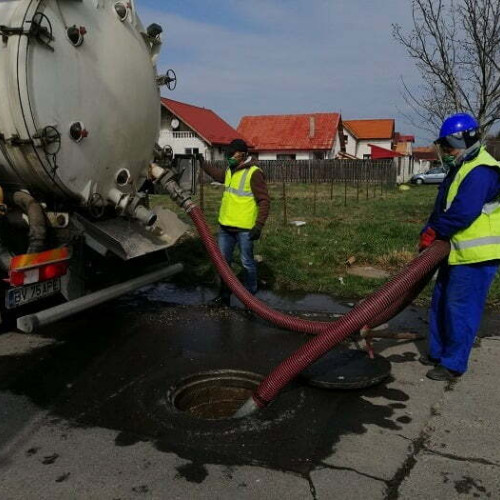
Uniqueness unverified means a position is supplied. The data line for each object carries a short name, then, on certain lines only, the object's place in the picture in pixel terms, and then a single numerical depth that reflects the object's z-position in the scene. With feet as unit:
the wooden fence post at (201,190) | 25.69
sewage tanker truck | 12.28
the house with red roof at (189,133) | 113.91
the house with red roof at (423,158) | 193.18
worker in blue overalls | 12.40
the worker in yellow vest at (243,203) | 18.38
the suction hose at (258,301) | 14.10
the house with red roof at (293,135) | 133.90
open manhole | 12.57
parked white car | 117.29
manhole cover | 12.50
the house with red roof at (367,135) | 167.02
